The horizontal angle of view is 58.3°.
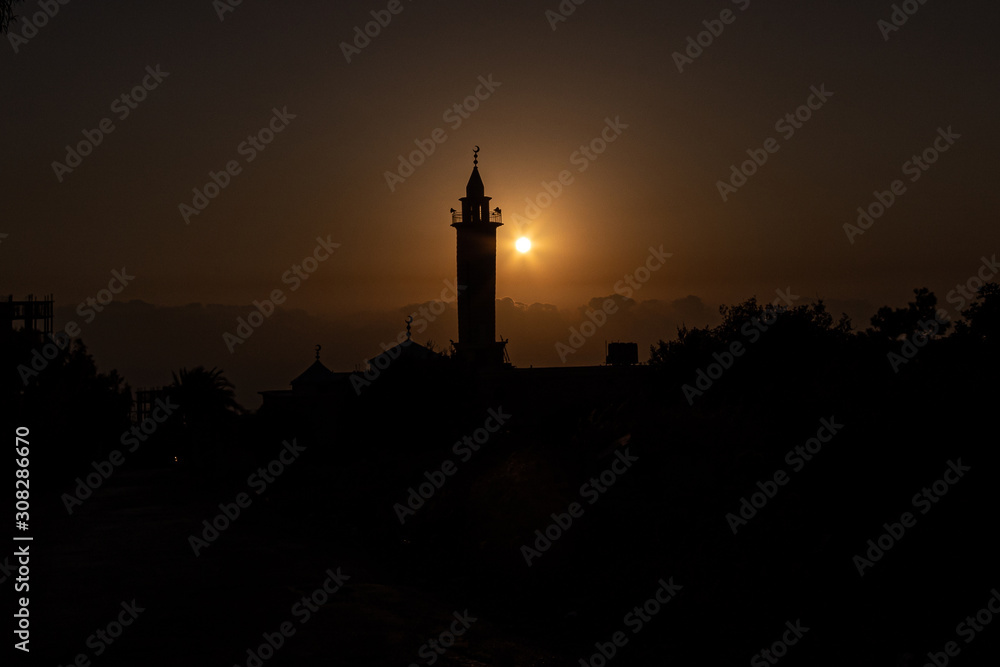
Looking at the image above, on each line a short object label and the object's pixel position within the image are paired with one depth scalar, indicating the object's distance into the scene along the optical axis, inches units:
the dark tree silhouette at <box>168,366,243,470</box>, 3105.3
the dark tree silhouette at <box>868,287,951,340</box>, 2440.9
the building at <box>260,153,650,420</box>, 2390.5
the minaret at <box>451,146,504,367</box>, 2613.2
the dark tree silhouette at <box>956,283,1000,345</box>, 1925.4
